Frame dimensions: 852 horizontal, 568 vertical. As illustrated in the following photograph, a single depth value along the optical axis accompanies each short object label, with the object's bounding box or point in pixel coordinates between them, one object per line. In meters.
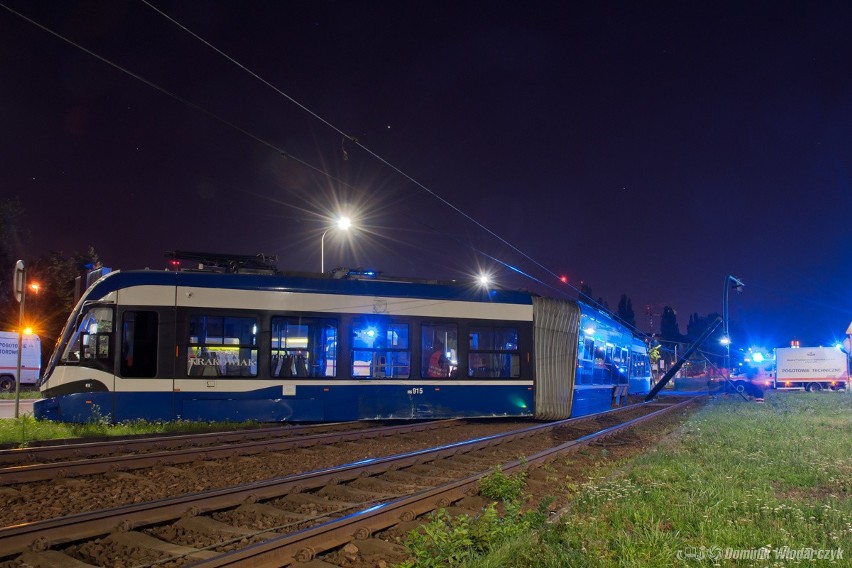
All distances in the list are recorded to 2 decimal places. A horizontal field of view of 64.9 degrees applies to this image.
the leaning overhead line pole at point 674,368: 31.40
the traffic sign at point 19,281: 12.66
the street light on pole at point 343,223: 24.06
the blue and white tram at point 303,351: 13.44
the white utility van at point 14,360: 32.50
